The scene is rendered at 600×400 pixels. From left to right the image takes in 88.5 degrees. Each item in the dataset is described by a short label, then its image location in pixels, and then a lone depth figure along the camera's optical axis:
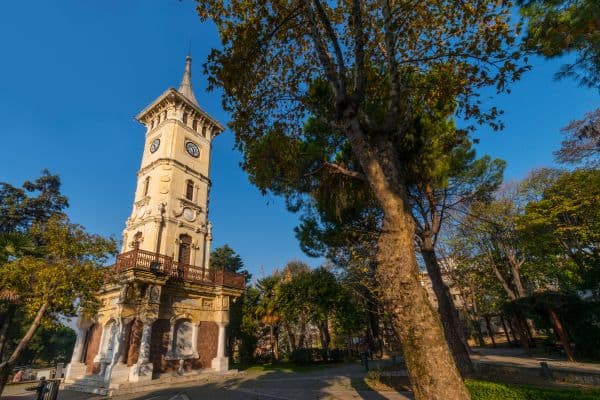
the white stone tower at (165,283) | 15.27
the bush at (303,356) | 23.38
